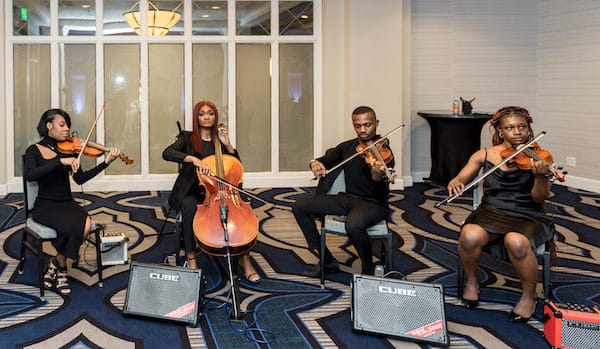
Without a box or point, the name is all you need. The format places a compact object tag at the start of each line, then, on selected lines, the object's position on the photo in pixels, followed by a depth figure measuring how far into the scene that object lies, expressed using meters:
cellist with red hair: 3.94
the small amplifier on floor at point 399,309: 2.92
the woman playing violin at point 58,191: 3.64
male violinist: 3.76
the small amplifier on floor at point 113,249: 4.18
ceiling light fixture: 7.76
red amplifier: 2.75
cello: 3.34
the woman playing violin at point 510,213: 3.23
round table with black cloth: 7.42
